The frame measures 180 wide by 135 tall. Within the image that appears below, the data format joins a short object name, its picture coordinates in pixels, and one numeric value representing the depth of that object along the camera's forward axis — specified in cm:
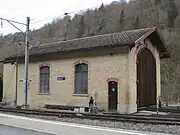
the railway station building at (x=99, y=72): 2180
